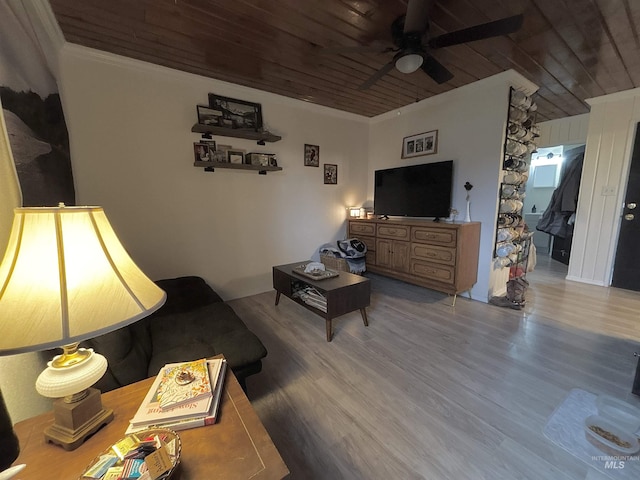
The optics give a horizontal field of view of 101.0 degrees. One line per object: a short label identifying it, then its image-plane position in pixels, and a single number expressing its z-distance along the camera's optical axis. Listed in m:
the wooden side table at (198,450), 0.62
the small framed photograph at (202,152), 2.67
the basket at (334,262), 3.30
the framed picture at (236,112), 2.72
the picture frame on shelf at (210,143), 2.71
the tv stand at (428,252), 2.72
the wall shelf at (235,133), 2.61
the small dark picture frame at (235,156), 2.84
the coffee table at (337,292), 2.10
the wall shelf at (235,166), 2.67
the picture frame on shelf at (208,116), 2.65
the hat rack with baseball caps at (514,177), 2.75
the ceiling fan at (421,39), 1.45
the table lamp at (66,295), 0.52
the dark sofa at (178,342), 1.15
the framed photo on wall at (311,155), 3.44
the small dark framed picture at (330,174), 3.68
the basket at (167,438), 0.57
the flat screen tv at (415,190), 3.04
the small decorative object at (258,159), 2.96
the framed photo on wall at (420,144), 3.24
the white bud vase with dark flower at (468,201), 2.94
